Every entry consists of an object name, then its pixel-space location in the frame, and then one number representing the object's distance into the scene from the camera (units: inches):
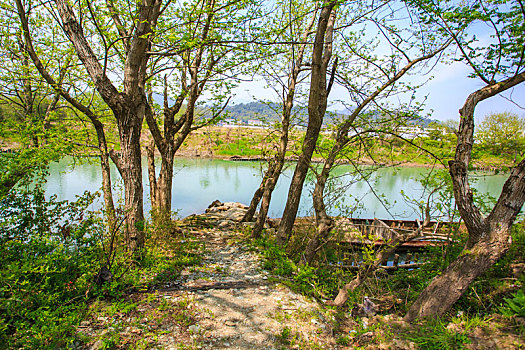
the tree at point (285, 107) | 325.7
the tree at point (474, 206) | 152.3
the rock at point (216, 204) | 582.3
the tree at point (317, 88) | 234.2
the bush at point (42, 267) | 113.7
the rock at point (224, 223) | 382.3
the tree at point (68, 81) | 234.8
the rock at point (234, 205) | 565.7
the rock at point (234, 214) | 433.8
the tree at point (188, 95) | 255.2
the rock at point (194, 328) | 136.4
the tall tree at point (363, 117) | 216.7
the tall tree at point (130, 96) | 175.8
